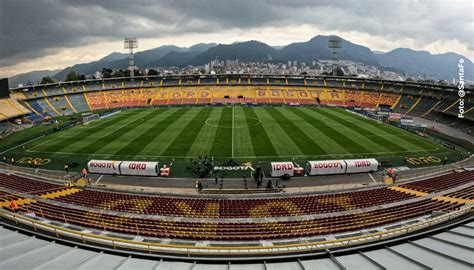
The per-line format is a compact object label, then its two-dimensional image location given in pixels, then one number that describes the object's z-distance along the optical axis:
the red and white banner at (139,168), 33.59
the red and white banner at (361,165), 34.03
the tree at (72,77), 119.81
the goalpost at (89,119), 60.94
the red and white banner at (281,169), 32.94
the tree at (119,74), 142.36
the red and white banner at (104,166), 34.28
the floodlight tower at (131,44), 100.75
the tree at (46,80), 115.22
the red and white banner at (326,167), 33.53
